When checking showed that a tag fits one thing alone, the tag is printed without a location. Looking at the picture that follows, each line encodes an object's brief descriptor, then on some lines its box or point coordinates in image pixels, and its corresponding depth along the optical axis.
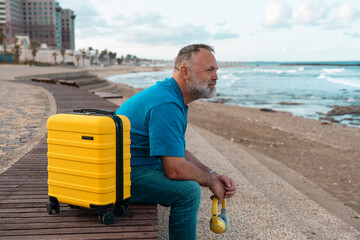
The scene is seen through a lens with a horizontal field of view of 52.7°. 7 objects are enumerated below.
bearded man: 2.38
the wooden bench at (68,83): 16.36
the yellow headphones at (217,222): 2.66
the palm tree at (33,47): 70.62
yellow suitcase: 2.21
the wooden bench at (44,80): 18.39
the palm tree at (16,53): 64.28
